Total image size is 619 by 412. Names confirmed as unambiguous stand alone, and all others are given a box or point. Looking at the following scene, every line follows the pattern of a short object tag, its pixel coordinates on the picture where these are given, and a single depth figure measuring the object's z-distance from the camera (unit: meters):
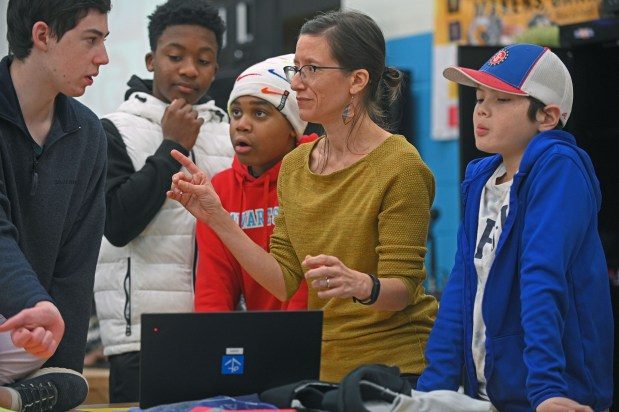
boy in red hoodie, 4.43
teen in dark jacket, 3.74
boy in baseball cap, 3.18
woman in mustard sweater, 3.82
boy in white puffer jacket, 4.68
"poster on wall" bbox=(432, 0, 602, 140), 9.14
